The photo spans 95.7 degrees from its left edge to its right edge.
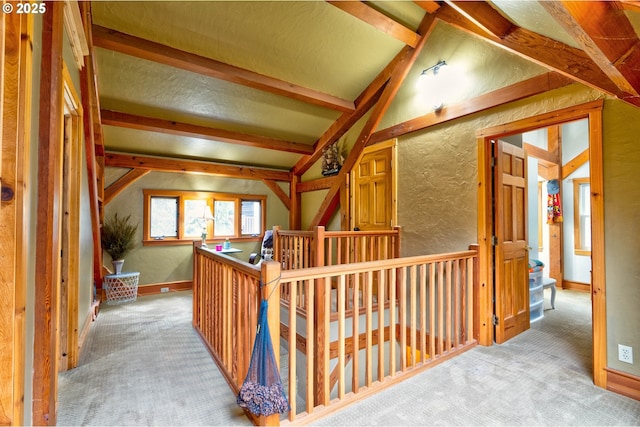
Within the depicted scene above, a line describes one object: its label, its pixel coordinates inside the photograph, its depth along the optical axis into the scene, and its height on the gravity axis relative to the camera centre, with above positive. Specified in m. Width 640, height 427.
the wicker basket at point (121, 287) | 4.32 -1.03
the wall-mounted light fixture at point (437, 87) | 3.28 +1.52
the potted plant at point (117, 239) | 4.63 -0.32
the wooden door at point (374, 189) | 3.94 +0.43
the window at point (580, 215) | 5.25 +0.06
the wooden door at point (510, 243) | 2.91 -0.26
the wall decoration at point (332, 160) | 5.05 +1.04
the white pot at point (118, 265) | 4.50 -0.72
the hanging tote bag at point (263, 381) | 1.49 -0.87
